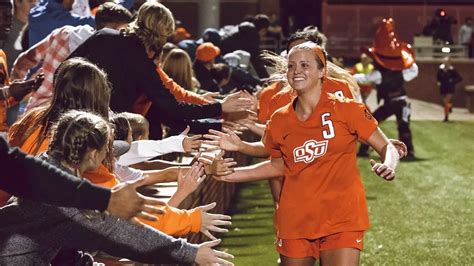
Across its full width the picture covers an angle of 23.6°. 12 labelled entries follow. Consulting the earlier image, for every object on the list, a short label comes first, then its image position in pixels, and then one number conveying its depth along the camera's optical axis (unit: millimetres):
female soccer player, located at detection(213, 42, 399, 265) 6332
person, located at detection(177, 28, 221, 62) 15727
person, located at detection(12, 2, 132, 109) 7660
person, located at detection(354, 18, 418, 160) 17953
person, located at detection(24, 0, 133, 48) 8734
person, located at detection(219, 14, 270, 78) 16156
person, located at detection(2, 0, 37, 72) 9541
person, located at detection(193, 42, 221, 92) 13531
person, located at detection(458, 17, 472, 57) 36344
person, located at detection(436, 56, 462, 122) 29211
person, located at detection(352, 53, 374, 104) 25109
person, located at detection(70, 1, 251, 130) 7246
